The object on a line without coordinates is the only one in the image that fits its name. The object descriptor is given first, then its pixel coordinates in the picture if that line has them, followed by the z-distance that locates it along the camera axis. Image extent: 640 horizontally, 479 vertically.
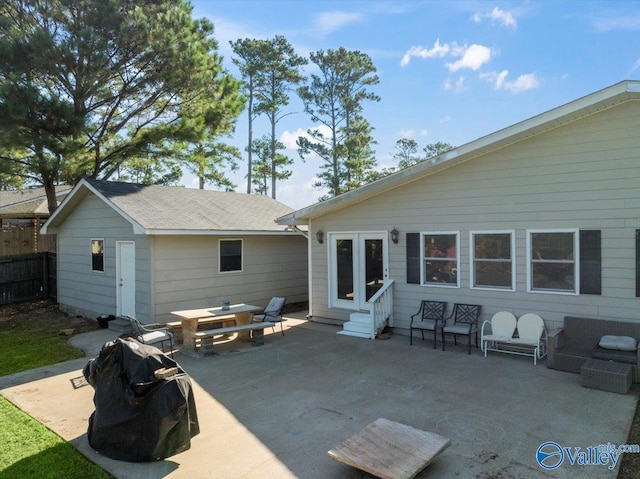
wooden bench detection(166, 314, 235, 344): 8.32
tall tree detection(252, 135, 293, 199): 26.36
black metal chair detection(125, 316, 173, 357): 7.08
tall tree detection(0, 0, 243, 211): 11.37
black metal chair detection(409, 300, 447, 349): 7.92
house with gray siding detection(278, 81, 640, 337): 6.56
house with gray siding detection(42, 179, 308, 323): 9.65
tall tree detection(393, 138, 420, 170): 33.34
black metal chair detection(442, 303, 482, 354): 7.54
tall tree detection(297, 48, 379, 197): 25.25
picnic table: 7.91
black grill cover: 3.91
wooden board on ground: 3.41
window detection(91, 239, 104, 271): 11.07
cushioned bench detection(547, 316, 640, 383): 6.21
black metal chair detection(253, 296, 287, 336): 9.11
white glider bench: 6.99
